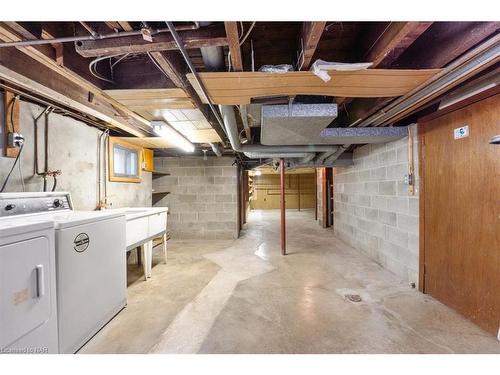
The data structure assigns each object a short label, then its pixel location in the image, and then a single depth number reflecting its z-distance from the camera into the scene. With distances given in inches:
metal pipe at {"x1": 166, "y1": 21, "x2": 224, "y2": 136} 40.3
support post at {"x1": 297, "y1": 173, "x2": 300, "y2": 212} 480.4
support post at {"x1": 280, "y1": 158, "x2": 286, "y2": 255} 153.1
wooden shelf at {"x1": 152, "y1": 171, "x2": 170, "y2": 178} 201.7
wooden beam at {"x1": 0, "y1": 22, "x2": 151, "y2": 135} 47.1
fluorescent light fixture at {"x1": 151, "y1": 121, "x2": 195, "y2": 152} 107.7
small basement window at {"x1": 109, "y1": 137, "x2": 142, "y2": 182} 130.3
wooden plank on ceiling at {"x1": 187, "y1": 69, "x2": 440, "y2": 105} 59.3
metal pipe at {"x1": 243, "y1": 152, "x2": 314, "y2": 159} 148.4
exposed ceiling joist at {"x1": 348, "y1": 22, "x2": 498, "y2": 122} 47.0
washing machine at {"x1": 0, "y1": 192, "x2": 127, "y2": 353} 58.4
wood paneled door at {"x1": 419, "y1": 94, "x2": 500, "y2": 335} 68.8
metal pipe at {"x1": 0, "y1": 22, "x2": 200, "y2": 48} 45.6
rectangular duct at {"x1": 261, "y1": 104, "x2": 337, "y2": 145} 81.9
